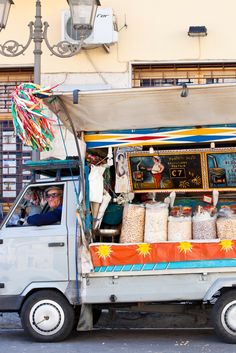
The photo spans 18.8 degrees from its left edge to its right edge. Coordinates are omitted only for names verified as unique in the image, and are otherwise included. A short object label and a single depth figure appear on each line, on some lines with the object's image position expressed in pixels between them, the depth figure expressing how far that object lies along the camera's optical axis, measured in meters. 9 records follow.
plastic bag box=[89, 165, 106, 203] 8.06
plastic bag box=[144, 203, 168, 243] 7.93
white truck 7.75
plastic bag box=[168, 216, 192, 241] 7.91
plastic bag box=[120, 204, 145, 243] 7.99
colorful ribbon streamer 7.54
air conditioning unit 13.41
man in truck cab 8.07
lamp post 10.04
